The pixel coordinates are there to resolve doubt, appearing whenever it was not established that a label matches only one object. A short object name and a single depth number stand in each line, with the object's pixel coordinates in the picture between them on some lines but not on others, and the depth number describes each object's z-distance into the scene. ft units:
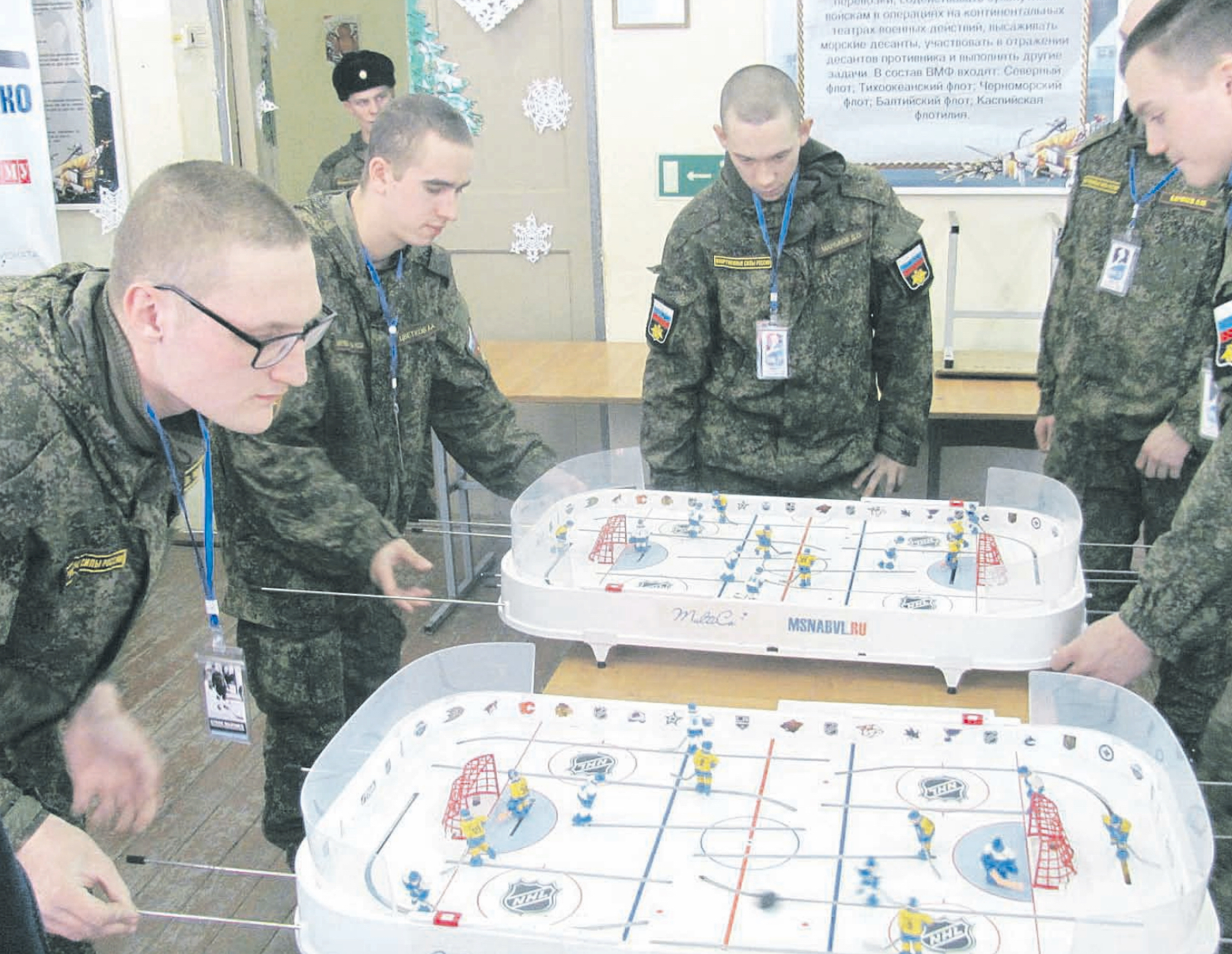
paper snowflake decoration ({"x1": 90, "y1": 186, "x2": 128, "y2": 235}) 16.16
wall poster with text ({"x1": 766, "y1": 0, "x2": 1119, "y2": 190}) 13.88
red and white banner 13.42
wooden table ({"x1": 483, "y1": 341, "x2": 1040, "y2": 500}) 12.73
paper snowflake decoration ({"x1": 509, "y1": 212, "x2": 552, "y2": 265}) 16.26
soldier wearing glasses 5.01
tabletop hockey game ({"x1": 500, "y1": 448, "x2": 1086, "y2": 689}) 6.78
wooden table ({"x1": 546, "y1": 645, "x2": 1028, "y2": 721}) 6.75
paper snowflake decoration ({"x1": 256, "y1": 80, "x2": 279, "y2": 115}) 16.47
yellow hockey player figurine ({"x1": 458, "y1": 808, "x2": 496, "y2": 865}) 5.10
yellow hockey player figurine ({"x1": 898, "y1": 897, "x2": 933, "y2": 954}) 4.41
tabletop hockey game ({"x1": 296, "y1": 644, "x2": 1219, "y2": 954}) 4.60
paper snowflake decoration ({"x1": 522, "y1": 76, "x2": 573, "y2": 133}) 15.64
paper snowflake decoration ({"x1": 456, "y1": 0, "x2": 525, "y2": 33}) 15.43
